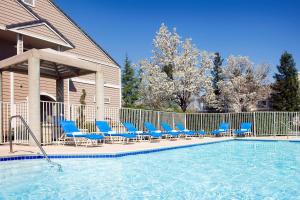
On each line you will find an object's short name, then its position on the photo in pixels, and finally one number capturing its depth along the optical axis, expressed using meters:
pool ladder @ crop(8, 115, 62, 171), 7.32
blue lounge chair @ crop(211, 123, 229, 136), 20.12
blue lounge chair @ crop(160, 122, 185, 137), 16.87
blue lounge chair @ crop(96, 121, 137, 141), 12.59
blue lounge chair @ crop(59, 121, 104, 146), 11.16
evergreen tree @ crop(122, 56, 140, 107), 50.00
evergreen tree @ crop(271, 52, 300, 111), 33.88
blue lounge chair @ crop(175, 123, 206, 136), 17.77
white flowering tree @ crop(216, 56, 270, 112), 35.38
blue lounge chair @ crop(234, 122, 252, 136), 19.89
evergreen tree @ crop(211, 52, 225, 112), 36.97
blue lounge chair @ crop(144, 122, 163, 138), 15.39
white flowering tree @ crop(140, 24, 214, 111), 28.73
